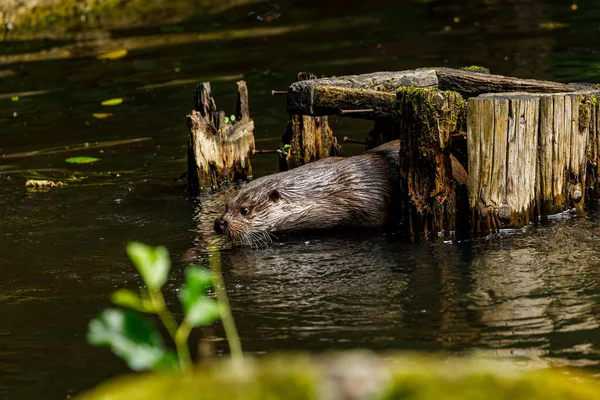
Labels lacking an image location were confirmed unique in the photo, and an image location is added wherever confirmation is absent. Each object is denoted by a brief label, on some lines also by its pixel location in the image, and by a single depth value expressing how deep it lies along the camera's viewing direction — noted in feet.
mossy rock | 12.84
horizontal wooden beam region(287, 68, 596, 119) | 49.57
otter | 50.08
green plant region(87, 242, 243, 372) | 14.89
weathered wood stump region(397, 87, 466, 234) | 45.52
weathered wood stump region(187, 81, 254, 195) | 60.18
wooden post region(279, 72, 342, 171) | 57.57
